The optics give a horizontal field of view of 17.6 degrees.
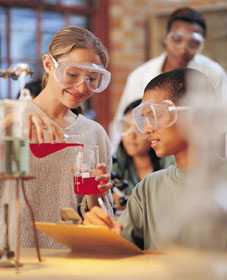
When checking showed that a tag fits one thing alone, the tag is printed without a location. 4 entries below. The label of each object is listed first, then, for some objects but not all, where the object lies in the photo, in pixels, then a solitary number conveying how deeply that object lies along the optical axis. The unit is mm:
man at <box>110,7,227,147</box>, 3104
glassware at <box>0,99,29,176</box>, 1392
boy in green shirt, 1724
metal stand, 1390
